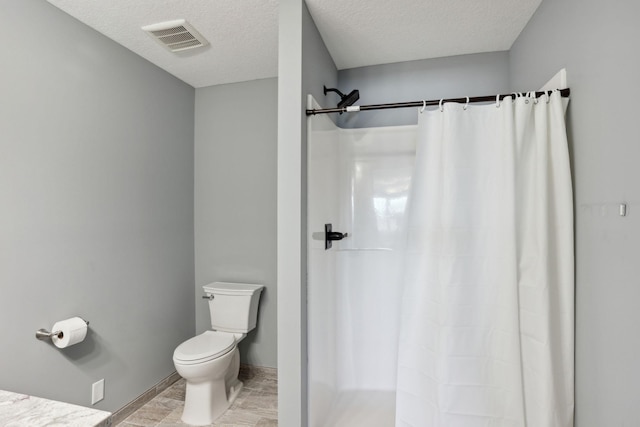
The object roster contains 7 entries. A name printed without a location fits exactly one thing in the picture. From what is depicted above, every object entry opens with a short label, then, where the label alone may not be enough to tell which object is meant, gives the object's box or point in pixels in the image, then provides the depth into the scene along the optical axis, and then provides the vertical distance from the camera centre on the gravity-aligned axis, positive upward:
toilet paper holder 1.63 -0.62
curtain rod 1.42 +0.57
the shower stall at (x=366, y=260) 2.17 -0.32
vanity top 1.00 -0.67
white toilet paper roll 1.67 -0.62
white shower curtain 1.41 -0.27
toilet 2.02 -0.91
